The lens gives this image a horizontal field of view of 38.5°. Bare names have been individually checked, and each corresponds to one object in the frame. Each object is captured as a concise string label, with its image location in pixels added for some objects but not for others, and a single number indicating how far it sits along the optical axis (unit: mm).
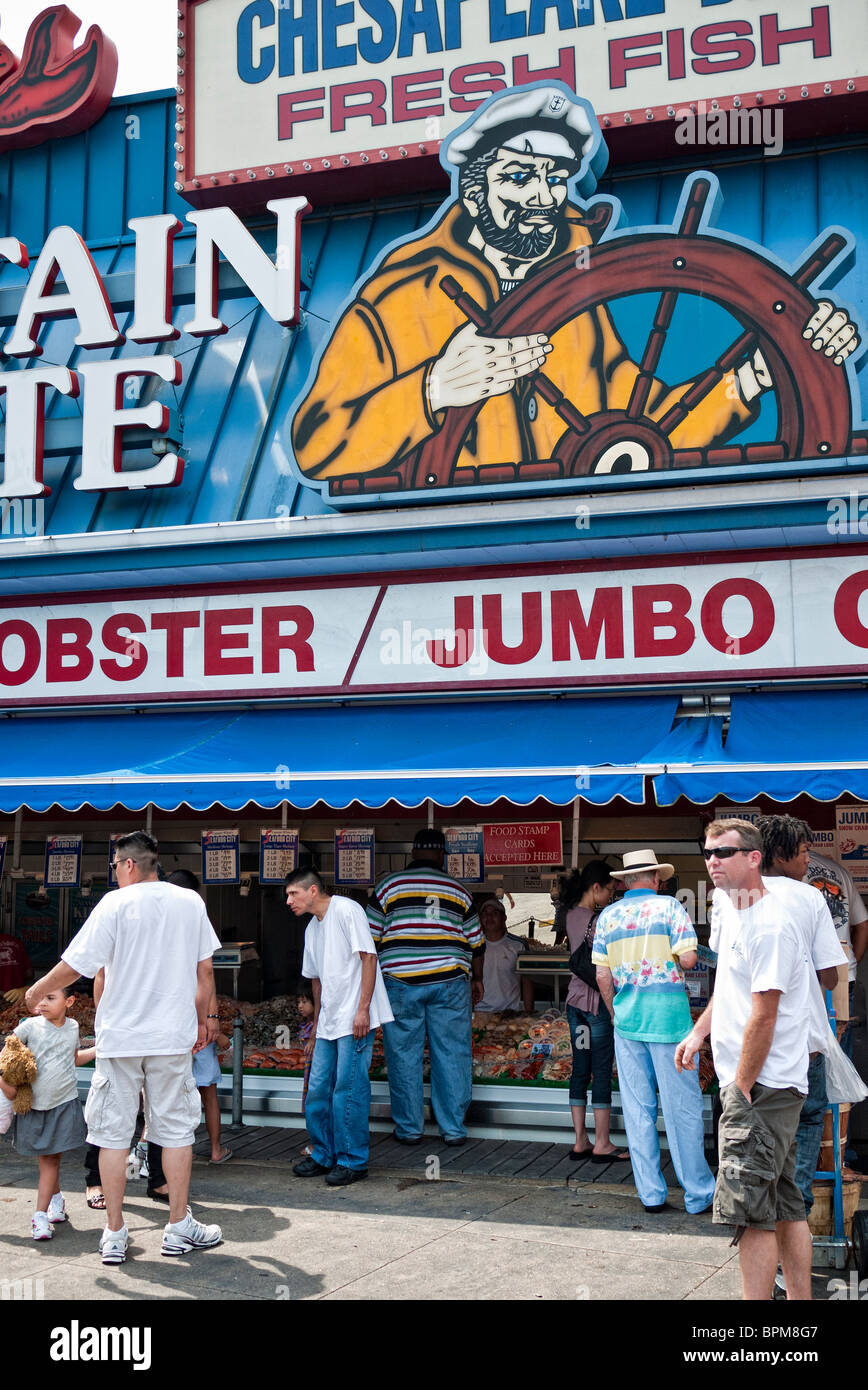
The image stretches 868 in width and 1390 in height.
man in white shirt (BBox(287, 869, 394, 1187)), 7348
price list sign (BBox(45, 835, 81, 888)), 10992
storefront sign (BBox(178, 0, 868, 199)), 9242
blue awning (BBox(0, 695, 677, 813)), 7559
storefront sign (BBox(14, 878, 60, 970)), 13156
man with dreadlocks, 4910
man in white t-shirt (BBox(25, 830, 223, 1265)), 5844
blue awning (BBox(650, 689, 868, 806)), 7031
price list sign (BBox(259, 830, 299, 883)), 10461
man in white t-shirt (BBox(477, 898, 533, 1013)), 10602
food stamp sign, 10562
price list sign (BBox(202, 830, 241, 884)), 10516
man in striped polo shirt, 8180
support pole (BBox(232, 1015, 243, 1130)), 8781
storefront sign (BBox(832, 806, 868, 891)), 9492
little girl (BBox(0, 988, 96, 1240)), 6227
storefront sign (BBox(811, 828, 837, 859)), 8953
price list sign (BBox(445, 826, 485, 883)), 10570
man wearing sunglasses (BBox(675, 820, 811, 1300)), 4492
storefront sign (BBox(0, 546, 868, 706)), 8359
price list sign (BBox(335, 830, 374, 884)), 10430
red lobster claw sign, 11391
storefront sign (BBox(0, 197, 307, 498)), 9664
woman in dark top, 7672
